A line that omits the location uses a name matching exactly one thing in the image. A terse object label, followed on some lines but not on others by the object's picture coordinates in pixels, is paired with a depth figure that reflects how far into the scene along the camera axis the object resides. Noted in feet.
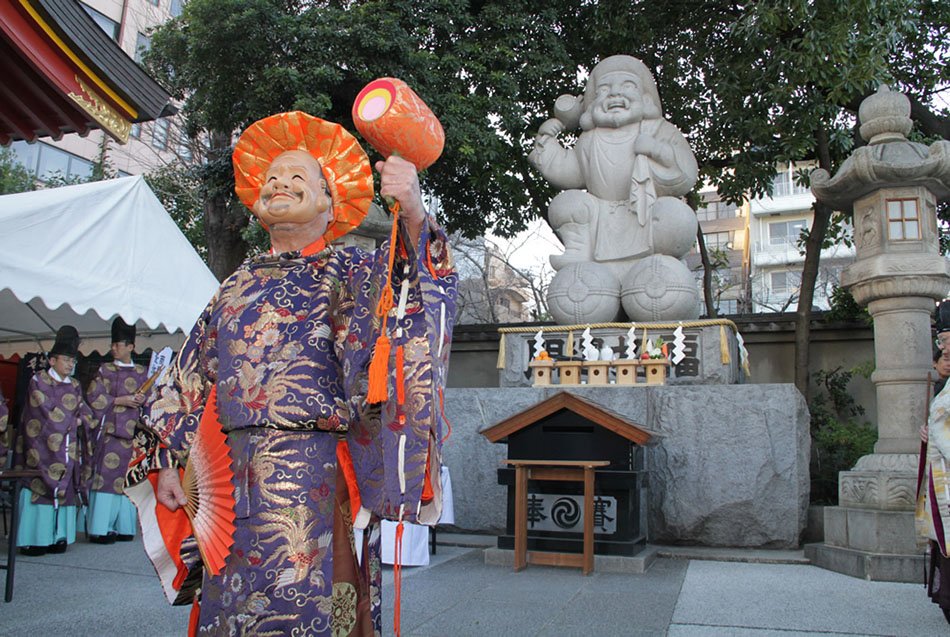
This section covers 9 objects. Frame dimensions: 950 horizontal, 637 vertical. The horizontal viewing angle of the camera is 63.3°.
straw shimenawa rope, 21.06
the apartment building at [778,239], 84.28
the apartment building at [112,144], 64.55
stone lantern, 16.10
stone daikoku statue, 22.95
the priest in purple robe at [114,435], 21.27
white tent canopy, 14.71
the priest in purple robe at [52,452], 19.06
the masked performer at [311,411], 6.79
